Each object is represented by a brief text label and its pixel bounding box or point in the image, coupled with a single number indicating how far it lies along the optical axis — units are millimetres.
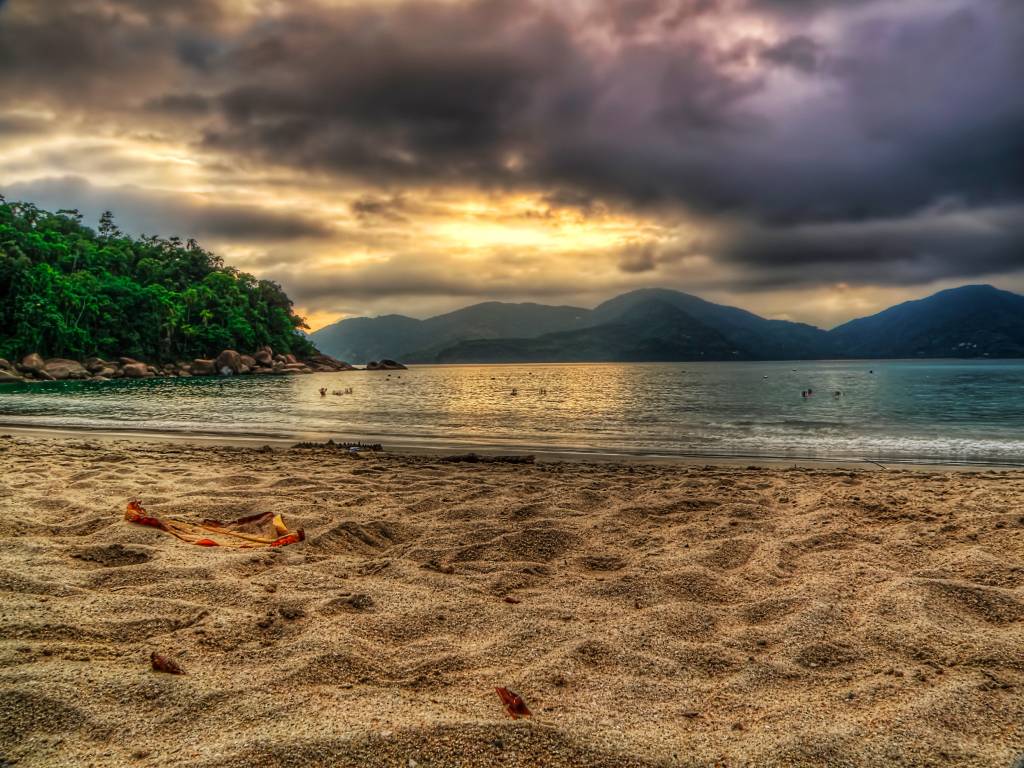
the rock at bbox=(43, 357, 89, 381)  60031
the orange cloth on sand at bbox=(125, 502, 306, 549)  5406
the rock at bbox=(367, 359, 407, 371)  146750
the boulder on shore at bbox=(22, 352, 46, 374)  58812
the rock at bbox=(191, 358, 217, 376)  80500
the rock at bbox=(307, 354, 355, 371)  115000
